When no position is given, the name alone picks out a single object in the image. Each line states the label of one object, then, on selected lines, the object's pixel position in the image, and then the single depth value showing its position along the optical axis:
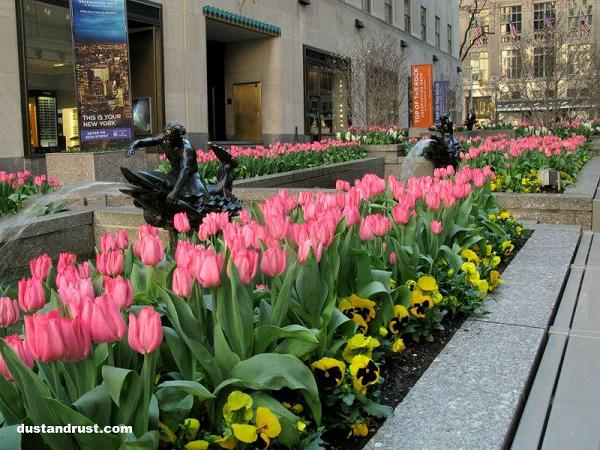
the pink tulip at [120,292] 2.02
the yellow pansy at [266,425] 1.97
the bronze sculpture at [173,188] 5.49
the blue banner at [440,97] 31.70
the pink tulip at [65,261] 2.46
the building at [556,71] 23.86
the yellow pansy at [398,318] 3.18
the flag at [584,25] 31.20
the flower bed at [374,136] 20.59
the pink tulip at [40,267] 2.49
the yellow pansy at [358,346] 2.59
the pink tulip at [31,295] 2.14
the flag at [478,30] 53.76
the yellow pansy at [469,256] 4.37
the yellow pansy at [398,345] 3.05
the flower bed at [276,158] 10.77
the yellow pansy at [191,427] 1.98
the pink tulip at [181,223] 3.53
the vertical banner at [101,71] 13.38
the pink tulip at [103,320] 1.63
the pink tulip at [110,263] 2.53
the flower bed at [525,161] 8.60
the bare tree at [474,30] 50.35
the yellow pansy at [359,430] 2.35
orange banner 28.16
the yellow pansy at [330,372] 2.40
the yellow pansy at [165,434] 1.96
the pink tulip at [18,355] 1.77
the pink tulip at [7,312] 2.14
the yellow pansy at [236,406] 1.99
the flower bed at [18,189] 7.46
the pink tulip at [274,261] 2.38
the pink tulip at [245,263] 2.19
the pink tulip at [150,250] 2.54
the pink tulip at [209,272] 2.08
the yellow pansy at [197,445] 1.92
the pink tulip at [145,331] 1.67
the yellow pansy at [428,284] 3.46
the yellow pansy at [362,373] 2.45
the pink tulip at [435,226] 3.91
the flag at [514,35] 29.58
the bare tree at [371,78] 26.42
